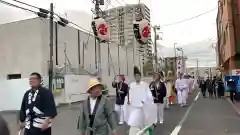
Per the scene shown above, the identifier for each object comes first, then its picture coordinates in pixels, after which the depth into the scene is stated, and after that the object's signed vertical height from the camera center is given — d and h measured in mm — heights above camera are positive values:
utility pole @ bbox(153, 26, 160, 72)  50953 +6409
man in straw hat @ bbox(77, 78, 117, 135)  5379 -523
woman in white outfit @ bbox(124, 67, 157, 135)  8680 -672
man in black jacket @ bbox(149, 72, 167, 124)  13469 -427
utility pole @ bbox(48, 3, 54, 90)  23533 +647
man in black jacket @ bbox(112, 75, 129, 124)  13383 -620
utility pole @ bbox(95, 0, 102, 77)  24816 +4717
